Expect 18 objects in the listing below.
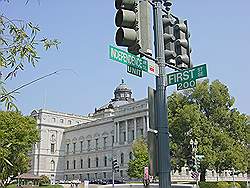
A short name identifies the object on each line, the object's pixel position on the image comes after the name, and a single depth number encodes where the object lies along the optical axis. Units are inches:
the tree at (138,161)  2327.8
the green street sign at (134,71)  240.8
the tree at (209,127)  1615.4
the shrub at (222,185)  1576.9
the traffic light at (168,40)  252.8
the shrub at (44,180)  2797.7
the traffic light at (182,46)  258.7
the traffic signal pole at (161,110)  228.1
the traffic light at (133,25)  206.2
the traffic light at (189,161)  1648.6
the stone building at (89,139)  3366.1
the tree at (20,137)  1657.2
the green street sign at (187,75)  258.8
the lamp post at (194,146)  1414.7
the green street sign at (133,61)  232.1
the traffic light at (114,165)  1353.3
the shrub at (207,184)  1621.8
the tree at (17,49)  207.8
